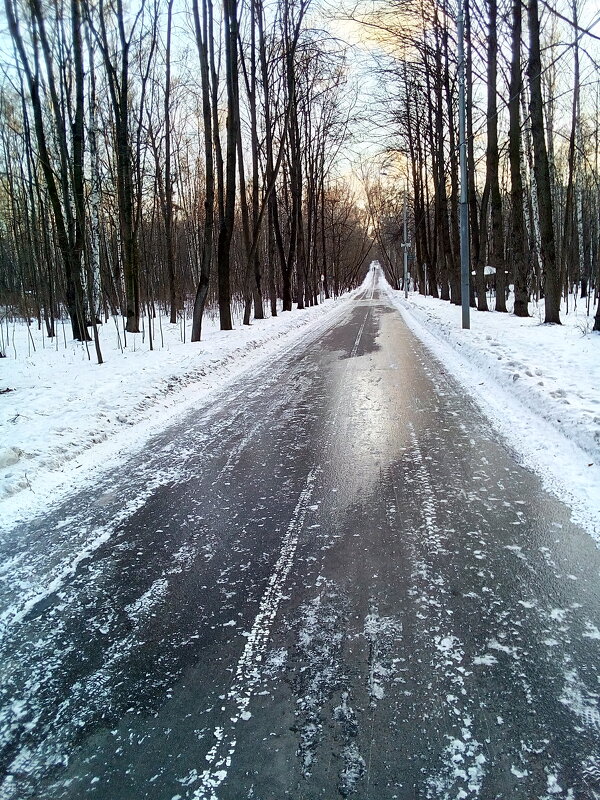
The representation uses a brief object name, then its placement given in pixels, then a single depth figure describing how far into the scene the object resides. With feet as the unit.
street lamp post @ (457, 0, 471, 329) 46.42
